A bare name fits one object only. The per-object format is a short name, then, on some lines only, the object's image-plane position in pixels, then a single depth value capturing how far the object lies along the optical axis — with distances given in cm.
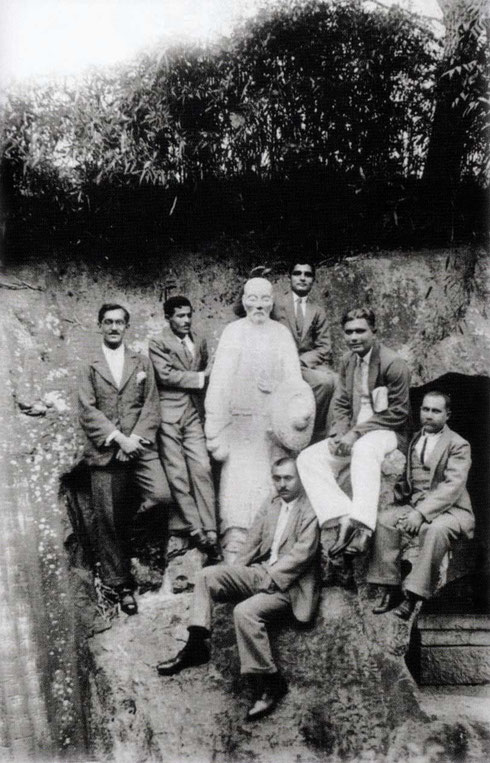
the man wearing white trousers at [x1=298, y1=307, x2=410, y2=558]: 502
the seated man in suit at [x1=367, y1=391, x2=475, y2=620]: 496
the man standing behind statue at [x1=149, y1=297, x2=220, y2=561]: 512
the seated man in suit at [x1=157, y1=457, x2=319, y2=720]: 483
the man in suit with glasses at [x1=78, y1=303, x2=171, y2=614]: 508
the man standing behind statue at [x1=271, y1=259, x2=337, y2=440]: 526
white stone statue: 515
